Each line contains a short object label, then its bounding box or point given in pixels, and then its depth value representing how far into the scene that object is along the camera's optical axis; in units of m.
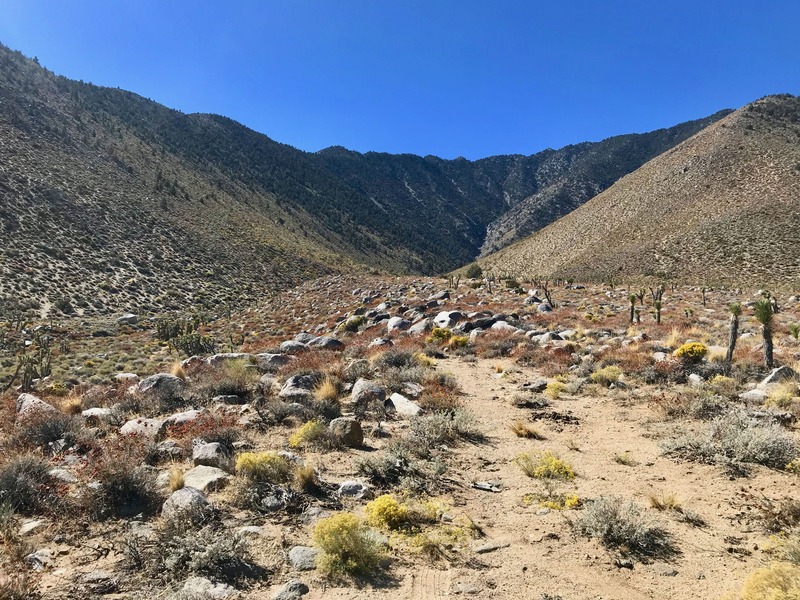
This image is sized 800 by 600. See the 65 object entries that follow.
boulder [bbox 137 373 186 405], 10.58
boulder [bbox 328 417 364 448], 8.27
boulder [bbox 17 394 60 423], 8.62
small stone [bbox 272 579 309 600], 4.39
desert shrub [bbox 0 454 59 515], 5.66
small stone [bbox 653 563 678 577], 4.81
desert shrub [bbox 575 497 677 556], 5.23
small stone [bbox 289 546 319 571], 4.93
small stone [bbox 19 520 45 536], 5.25
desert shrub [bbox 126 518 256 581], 4.66
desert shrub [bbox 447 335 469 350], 17.36
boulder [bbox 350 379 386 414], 10.44
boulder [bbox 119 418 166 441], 8.23
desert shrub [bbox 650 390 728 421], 9.10
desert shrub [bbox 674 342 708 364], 12.27
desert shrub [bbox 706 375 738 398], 10.10
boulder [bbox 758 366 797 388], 9.94
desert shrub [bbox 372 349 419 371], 13.90
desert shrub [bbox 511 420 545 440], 9.07
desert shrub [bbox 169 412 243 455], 7.89
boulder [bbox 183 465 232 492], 6.47
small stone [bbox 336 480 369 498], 6.56
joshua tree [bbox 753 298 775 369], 11.41
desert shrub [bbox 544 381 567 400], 11.50
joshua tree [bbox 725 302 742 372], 12.05
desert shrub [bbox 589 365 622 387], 11.99
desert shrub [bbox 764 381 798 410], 8.77
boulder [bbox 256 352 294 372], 14.09
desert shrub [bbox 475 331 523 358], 16.28
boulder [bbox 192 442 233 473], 7.12
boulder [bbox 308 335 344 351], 18.09
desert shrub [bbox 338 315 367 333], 24.05
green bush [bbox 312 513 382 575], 4.80
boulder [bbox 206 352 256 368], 14.15
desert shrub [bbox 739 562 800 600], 3.71
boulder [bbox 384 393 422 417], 10.16
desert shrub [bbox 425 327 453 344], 18.58
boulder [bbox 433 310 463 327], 21.09
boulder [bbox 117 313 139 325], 29.47
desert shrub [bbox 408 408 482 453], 8.48
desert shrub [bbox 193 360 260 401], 11.09
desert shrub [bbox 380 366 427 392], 11.84
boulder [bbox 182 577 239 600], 4.33
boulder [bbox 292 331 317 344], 19.58
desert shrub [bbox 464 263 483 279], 61.39
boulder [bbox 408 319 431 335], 20.64
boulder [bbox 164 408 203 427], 8.66
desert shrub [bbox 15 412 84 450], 8.02
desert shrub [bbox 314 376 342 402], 10.41
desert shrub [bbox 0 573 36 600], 4.11
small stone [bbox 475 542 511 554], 5.32
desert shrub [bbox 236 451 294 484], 6.68
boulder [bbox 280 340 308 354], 17.25
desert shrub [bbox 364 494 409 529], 5.75
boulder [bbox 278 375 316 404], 10.44
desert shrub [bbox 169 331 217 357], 20.98
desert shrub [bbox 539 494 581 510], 6.27
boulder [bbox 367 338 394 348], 16.97
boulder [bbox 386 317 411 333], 22.02
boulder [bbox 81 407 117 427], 9.27
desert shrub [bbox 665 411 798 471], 6.95
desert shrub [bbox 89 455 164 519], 5.82
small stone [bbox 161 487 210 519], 5.54
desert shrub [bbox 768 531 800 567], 4.39
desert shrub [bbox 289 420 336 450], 8.23
